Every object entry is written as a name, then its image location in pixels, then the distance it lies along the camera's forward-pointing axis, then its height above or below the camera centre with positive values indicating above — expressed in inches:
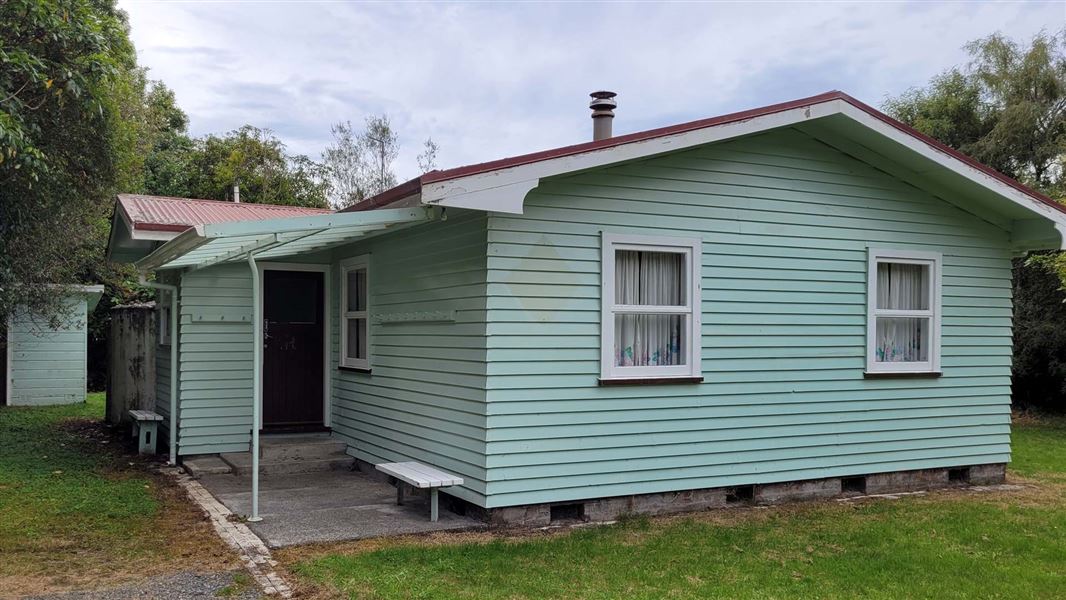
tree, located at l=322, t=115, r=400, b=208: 1159.0 +195.0
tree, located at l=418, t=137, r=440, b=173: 1226.6 +208.6
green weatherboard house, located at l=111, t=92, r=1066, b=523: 251.1 -4.3
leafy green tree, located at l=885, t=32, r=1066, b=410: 621.0 +147.3
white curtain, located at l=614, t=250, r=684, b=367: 271.1 +0.8
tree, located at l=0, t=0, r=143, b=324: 314.3 +71.2
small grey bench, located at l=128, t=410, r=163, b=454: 387.2 -61.2
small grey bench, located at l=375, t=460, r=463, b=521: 245.1 -52.4
